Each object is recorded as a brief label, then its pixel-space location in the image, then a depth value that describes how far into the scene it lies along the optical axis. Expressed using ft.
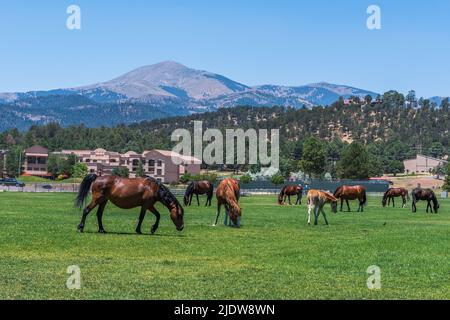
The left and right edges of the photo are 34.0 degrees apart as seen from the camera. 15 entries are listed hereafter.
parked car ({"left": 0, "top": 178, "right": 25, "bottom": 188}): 355.23
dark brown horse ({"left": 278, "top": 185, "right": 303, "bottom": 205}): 210.59
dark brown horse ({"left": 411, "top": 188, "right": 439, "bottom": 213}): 169.47
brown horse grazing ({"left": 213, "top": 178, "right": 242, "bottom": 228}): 94.09
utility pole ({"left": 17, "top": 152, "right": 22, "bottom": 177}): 613.64
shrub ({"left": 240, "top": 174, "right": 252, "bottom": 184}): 442.83
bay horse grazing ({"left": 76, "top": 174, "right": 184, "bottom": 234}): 78.43
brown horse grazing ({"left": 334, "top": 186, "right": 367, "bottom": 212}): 174.29
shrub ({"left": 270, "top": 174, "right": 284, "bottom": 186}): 428.97
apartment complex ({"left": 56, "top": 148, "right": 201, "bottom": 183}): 640.58
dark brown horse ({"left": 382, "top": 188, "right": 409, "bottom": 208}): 208.95
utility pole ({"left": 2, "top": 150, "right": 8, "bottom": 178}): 591.37
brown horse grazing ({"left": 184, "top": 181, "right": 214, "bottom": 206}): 187.73
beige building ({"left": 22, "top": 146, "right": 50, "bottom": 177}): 640.67
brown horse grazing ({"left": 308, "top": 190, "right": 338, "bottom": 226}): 107.45
